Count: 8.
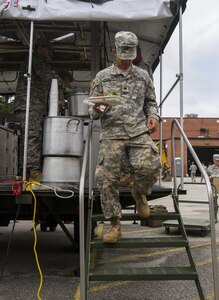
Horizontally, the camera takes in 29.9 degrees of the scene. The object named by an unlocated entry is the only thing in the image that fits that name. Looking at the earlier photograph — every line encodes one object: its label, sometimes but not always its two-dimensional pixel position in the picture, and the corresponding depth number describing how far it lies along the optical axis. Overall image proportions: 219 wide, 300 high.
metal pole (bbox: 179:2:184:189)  4.75
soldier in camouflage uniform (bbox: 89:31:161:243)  3.69
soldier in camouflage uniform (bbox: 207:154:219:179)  10.11
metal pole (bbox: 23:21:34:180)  4.20
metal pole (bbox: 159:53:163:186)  6.61
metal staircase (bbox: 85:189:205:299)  3.25
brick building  42.78
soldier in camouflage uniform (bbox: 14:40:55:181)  5.18
